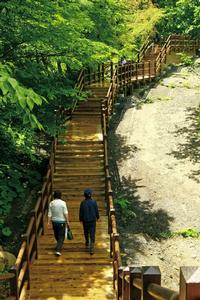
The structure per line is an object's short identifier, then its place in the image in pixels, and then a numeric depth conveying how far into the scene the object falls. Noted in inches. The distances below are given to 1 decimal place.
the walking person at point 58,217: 405.7
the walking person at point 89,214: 414.0
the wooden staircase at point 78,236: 372.5
